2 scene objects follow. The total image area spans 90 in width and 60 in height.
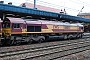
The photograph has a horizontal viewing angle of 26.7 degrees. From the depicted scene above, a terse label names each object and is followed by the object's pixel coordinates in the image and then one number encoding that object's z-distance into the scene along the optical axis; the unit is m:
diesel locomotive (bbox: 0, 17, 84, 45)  20.25
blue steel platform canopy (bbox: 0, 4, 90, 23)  26.98
